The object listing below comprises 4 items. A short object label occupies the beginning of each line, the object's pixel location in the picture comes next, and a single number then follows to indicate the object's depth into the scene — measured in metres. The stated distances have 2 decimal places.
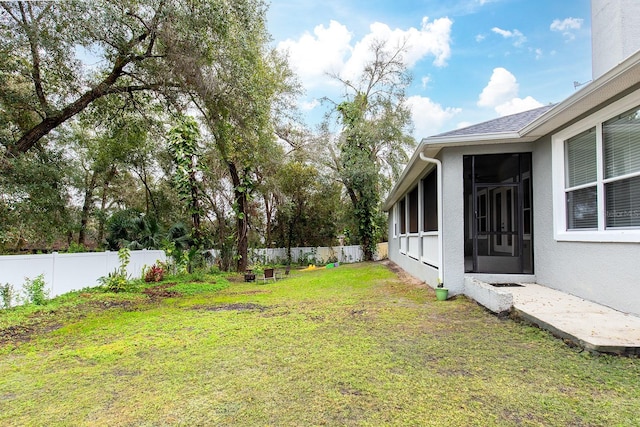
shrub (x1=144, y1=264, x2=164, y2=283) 11.24
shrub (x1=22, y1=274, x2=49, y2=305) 7.16
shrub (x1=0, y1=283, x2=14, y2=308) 6.67
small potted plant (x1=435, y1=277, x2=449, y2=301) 6.60
